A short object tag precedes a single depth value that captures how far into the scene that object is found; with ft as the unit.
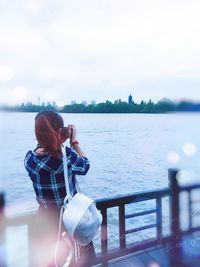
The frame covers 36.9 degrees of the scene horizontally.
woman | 5.89
